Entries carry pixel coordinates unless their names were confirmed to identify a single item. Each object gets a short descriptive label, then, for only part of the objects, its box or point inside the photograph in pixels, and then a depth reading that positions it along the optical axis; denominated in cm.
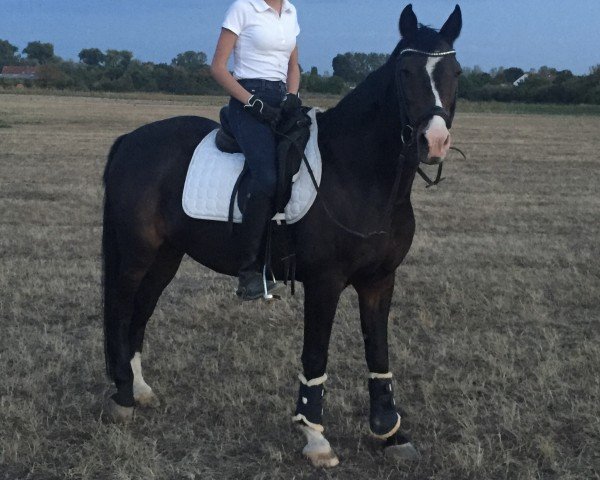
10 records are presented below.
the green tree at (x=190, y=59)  9775
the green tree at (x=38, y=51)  14600
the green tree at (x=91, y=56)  13700
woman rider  455
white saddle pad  465
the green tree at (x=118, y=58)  11548
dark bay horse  403
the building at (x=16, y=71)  13088
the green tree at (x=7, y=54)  14938
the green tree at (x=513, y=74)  10075
